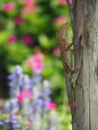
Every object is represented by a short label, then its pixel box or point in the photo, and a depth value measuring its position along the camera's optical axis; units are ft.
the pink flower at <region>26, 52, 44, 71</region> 21.39
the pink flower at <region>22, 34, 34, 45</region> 25.86
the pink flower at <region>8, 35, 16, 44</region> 24.76
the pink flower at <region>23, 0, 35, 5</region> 26.35
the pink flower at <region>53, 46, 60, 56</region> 24.48
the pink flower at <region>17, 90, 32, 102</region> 15.32
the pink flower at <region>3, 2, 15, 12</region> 25.31
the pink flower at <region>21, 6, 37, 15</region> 26.25
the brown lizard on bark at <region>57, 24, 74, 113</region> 8.89
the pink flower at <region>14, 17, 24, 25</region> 26.11
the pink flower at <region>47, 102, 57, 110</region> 16.64
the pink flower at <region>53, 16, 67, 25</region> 25.63
